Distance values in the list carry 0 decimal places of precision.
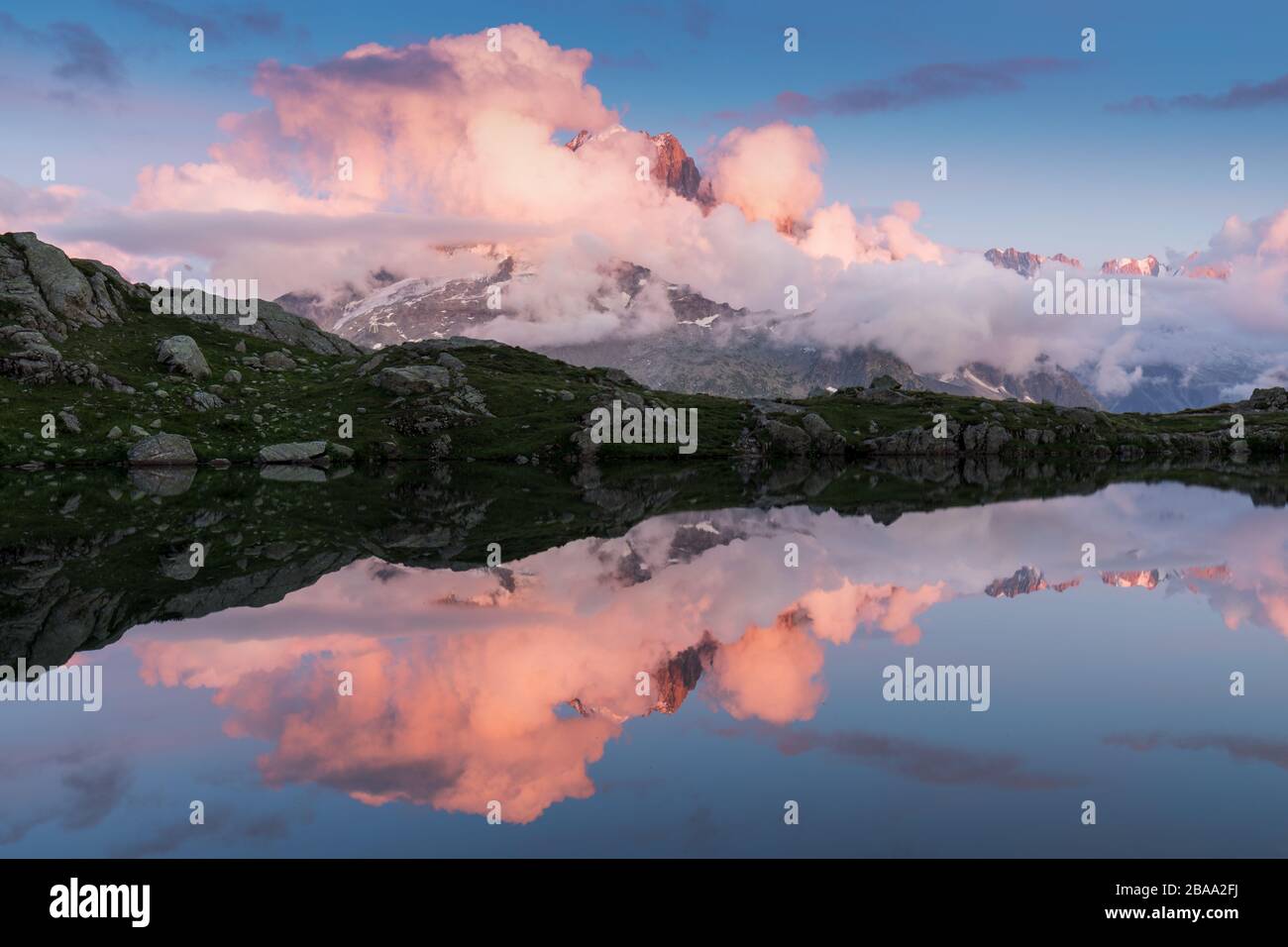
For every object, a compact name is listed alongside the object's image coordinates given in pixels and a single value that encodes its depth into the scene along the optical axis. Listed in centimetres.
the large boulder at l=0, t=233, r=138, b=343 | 16688
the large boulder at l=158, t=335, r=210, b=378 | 16938
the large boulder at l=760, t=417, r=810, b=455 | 18812
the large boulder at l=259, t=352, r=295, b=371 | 19100
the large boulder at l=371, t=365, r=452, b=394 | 17662
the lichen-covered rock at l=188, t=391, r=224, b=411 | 15750
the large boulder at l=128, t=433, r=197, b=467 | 13200
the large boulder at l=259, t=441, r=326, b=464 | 13938
